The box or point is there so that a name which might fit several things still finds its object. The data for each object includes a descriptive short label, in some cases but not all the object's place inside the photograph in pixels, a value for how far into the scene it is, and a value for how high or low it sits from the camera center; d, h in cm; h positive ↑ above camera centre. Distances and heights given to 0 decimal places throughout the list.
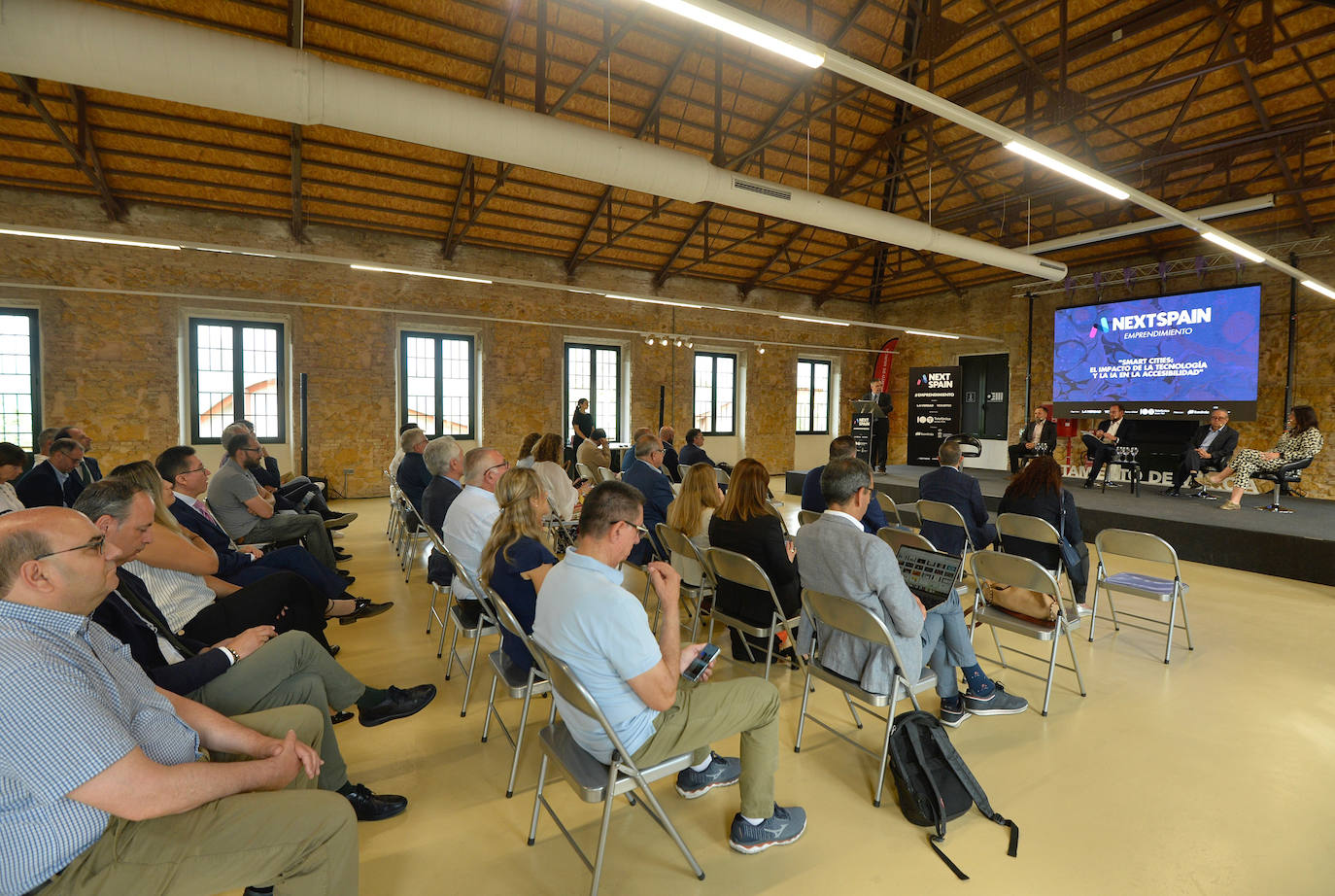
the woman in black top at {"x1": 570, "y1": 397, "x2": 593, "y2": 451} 926 -6
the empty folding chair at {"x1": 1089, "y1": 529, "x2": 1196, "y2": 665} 367 -82
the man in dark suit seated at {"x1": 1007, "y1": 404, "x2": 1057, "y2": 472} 1001 -15
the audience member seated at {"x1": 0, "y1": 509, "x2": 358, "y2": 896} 119 -80
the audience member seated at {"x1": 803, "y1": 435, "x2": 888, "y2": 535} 425 -56
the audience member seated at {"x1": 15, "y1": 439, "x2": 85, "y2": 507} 480 -56
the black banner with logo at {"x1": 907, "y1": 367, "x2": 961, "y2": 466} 1395 +35
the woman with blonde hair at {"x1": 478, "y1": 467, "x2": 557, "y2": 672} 268 -62
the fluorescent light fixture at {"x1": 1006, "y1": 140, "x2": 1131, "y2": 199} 514 +237
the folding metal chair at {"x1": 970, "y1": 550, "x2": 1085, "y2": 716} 303 -81
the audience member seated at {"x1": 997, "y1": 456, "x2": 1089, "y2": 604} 390 -53
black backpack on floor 229 -138
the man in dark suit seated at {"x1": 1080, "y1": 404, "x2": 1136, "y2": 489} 943 -24
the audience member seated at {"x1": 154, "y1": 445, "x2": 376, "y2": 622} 336 -71
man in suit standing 1352 -23
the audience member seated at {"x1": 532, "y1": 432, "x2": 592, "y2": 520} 508 -47
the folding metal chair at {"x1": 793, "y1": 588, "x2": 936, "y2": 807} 236 -84
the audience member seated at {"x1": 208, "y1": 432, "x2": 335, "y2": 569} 454 -71
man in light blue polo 183 -79
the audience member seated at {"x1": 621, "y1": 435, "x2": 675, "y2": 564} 494 -52
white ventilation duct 377 +242
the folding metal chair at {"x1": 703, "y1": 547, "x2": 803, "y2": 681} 298 -80
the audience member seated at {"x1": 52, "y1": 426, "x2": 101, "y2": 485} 582 -52
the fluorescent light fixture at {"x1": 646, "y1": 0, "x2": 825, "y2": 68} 332 +232
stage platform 563 -103
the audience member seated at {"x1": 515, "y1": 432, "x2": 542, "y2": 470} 579 -34
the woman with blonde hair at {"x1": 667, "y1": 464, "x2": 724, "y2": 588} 403 -56
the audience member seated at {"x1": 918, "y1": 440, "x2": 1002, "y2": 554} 446 -54
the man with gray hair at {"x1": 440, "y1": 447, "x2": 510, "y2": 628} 329 -61
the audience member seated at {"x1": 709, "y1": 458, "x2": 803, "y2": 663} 337 -66
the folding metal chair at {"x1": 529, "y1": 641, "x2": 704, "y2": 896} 180 -111
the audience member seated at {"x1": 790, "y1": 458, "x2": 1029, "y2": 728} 249 -74
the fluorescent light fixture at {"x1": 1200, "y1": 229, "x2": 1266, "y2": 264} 724 +224
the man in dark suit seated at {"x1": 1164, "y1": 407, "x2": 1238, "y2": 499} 825 -29
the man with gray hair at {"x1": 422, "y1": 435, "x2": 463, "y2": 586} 435 -48
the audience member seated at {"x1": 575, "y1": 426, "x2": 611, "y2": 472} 747 -45
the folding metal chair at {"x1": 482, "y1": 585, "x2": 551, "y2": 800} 235 -107
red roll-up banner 1639 +168
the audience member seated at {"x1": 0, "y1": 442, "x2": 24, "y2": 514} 425 -42
